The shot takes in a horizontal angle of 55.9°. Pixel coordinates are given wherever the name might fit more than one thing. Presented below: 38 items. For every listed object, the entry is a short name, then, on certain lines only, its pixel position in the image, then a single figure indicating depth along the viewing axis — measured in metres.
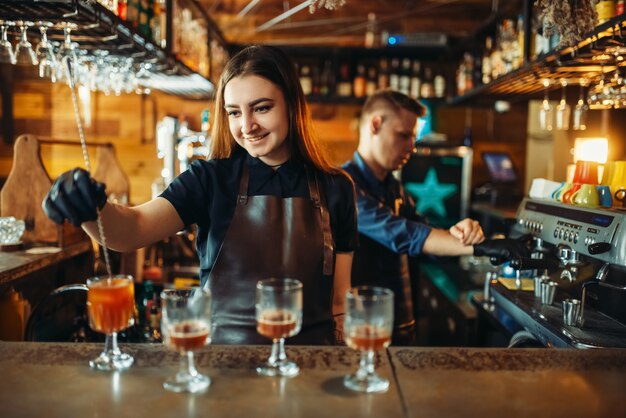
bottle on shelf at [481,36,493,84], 4.34
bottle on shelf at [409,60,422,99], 5.44
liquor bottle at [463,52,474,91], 4.90
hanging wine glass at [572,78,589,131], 2.70
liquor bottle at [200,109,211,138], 4.74
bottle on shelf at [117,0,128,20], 2.62
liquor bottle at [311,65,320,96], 5.44
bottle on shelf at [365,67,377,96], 5.45
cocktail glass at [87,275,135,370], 1.18
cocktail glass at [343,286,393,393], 1.10
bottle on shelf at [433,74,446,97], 5.41
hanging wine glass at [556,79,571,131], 2.96
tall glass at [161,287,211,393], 1.09
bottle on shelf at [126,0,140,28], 2.72
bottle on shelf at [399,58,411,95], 5.47
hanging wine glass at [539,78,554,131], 3.18
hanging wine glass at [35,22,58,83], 2.36
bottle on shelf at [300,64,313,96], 5.40
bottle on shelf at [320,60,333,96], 5.46
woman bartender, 1.61
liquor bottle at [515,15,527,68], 3.51
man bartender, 2.37
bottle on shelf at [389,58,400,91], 5.46
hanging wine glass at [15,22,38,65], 2.33
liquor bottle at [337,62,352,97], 5.42
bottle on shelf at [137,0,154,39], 2.88
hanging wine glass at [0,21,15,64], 2.26
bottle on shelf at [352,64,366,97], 5.40
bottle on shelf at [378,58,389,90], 5.49
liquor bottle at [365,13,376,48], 5.53
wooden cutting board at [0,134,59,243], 2.54
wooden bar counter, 1.01
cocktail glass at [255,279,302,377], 1.15
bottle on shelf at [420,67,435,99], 5.40
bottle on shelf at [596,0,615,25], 2.30
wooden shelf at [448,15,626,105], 2.23
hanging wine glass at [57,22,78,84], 2.37
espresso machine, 1.80
